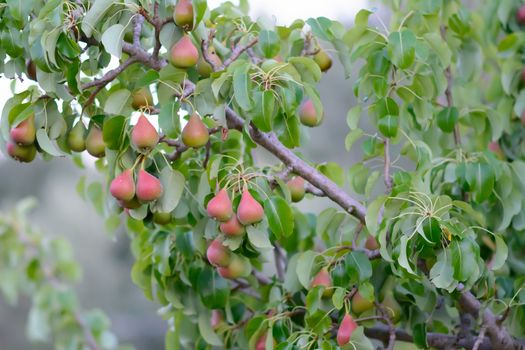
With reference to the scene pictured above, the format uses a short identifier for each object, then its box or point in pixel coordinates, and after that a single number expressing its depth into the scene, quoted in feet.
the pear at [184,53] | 10.38
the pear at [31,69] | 10.53
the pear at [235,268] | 10.68
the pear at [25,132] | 10.42
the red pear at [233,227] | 10.31
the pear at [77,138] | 10.54
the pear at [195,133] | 10.35
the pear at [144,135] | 10.24
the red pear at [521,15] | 11.91
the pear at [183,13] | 10.32
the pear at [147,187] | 10.28
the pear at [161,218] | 10.67
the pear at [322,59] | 11.12
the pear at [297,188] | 10.90
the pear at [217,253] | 10.54
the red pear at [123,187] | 10.27
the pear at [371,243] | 10.99
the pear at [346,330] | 10.50
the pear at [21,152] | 10.51
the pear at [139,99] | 10.52
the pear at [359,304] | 10.69
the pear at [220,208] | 10.25
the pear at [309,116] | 10.69
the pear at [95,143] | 10.52
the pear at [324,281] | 10.69
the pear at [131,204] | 10.37
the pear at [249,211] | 10.23
